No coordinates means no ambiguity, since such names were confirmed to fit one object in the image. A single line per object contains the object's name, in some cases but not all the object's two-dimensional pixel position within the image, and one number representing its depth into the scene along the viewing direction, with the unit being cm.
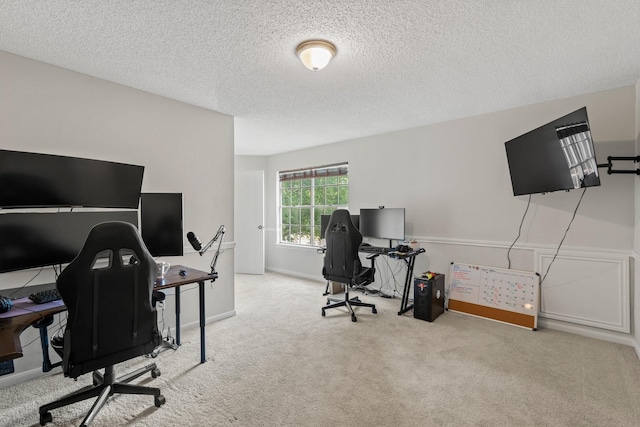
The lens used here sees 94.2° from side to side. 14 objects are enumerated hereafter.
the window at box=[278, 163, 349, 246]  534
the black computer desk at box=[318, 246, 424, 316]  370
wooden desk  146
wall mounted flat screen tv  237
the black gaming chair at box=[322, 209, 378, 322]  346
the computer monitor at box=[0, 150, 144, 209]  205
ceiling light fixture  206
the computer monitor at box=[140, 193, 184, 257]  272
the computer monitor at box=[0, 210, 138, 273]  199
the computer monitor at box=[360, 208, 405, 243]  412
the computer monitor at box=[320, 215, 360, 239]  489
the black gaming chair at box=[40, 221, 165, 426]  162
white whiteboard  326
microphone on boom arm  253
